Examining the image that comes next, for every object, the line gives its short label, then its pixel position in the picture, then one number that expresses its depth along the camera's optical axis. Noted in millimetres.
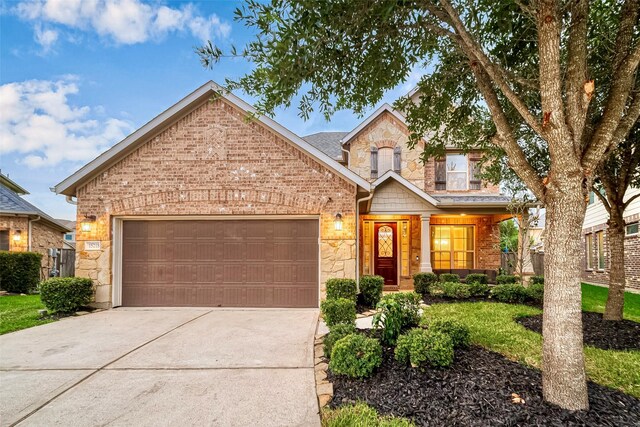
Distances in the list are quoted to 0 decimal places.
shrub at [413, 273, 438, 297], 9758
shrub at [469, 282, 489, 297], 8930
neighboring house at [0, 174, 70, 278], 12820
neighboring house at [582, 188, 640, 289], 11641
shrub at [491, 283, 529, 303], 8219
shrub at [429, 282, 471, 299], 8742
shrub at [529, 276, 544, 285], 9328
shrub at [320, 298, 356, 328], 5254
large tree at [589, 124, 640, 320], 5625
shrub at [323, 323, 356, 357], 4102
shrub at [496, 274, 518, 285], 9773
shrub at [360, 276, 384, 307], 7926
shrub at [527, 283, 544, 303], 8039
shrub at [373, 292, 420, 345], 4156
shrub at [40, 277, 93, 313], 7117
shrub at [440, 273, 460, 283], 9930
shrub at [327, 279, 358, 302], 7082
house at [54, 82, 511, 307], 7719
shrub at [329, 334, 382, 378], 3406
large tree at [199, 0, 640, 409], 2746
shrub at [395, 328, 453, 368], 3475
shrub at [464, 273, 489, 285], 10078
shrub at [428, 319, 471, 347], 4035
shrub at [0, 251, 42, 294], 11633
